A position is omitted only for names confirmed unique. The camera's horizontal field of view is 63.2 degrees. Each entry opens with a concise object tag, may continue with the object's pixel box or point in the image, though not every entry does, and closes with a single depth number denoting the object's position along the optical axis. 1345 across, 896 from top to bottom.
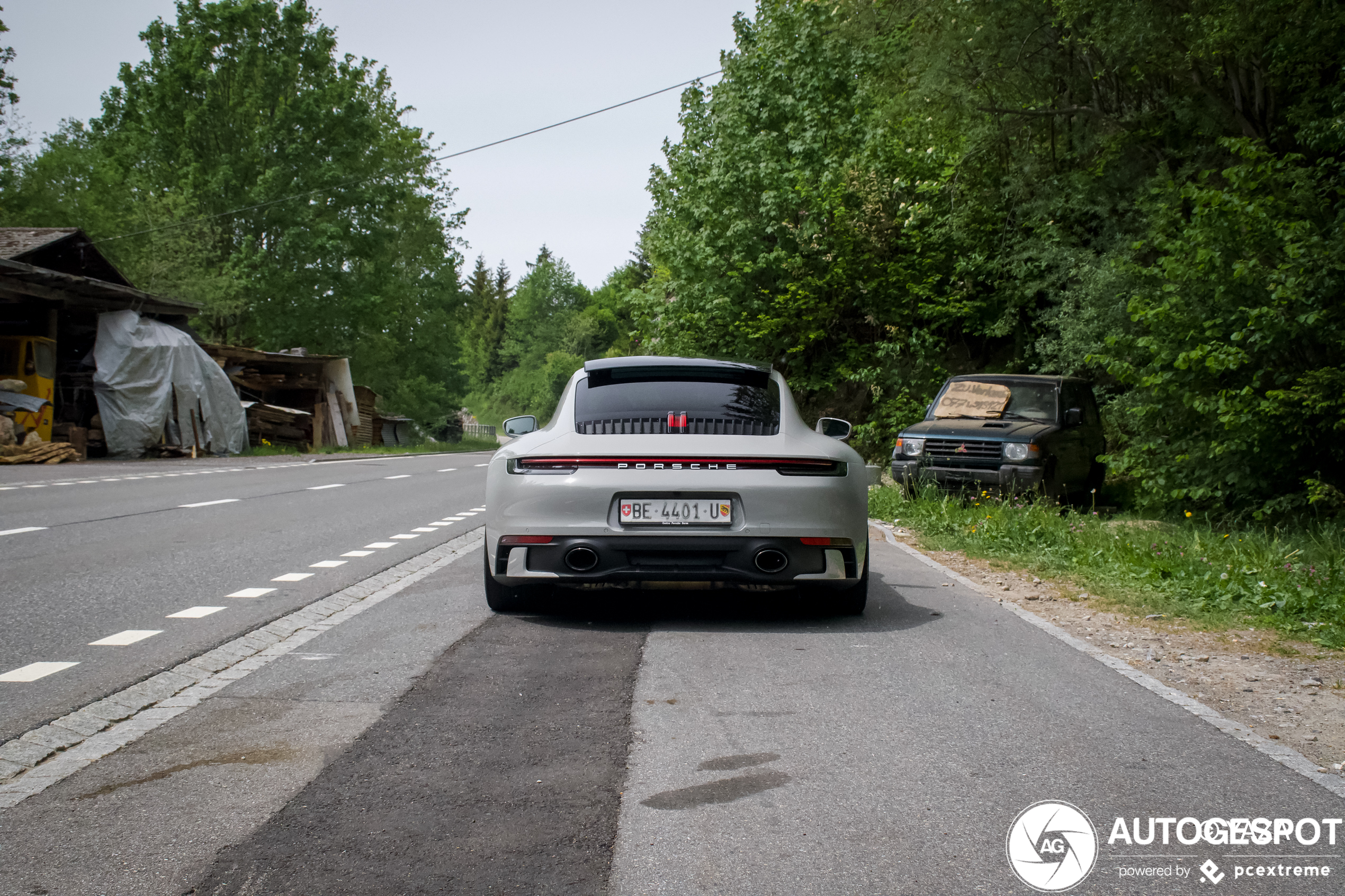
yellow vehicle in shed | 25.95
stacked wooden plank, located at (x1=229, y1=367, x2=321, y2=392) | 37.81
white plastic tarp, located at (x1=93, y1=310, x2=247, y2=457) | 28.20
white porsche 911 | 5.77
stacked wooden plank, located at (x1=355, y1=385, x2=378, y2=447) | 50.56
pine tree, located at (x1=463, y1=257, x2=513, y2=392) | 128.12
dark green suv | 12.72
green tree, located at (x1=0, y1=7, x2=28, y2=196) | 38.47
